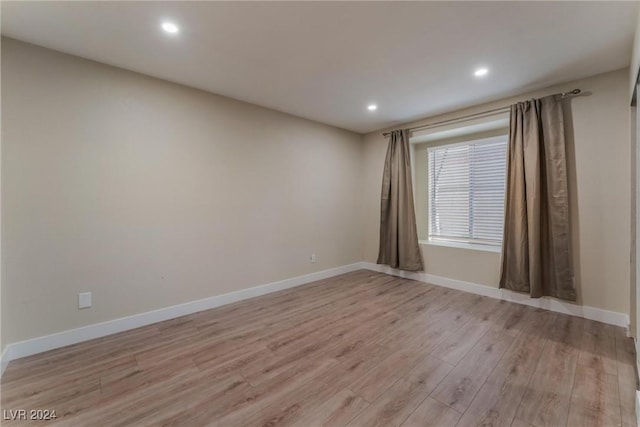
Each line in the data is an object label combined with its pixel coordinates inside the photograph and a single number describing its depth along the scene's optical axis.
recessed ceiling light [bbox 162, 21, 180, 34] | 1.93
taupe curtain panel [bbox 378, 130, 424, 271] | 4.18
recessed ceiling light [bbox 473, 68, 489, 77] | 2.60
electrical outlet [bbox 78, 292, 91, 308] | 2.34
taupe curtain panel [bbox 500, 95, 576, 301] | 2.84
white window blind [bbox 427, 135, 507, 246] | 3.74
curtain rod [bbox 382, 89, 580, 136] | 2.81
